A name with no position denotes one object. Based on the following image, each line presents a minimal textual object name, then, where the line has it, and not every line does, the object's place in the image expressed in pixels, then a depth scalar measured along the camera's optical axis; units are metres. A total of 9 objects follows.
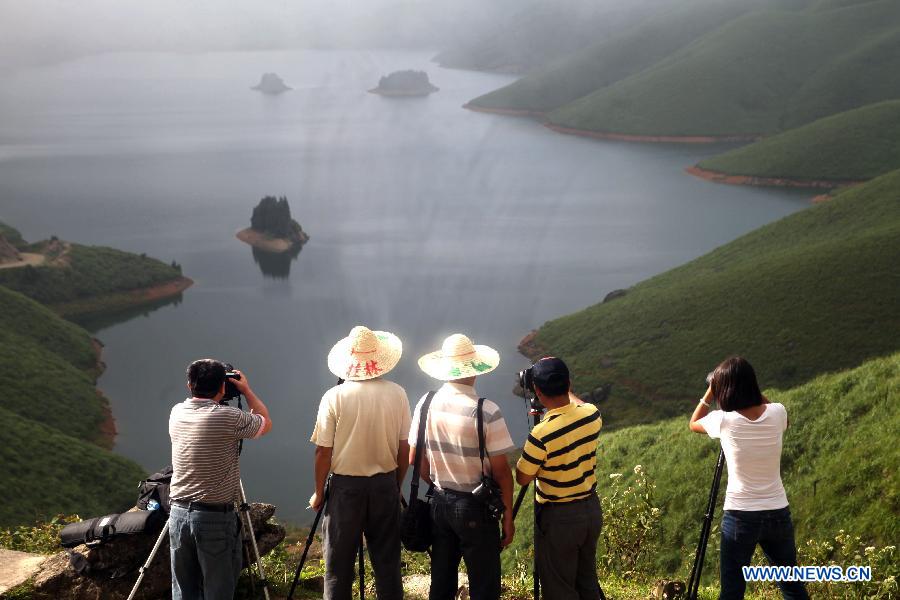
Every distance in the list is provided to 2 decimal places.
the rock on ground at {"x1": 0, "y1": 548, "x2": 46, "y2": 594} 9.75
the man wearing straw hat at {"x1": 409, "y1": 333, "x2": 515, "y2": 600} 8.38
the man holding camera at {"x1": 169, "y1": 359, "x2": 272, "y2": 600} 8.45
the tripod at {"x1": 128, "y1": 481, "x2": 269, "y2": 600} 8.88
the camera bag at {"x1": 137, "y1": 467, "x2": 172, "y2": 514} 9.03
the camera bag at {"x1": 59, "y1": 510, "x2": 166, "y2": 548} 9.22
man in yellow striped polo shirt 8.27
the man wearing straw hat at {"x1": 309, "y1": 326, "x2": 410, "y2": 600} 8.83
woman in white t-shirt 8.00
